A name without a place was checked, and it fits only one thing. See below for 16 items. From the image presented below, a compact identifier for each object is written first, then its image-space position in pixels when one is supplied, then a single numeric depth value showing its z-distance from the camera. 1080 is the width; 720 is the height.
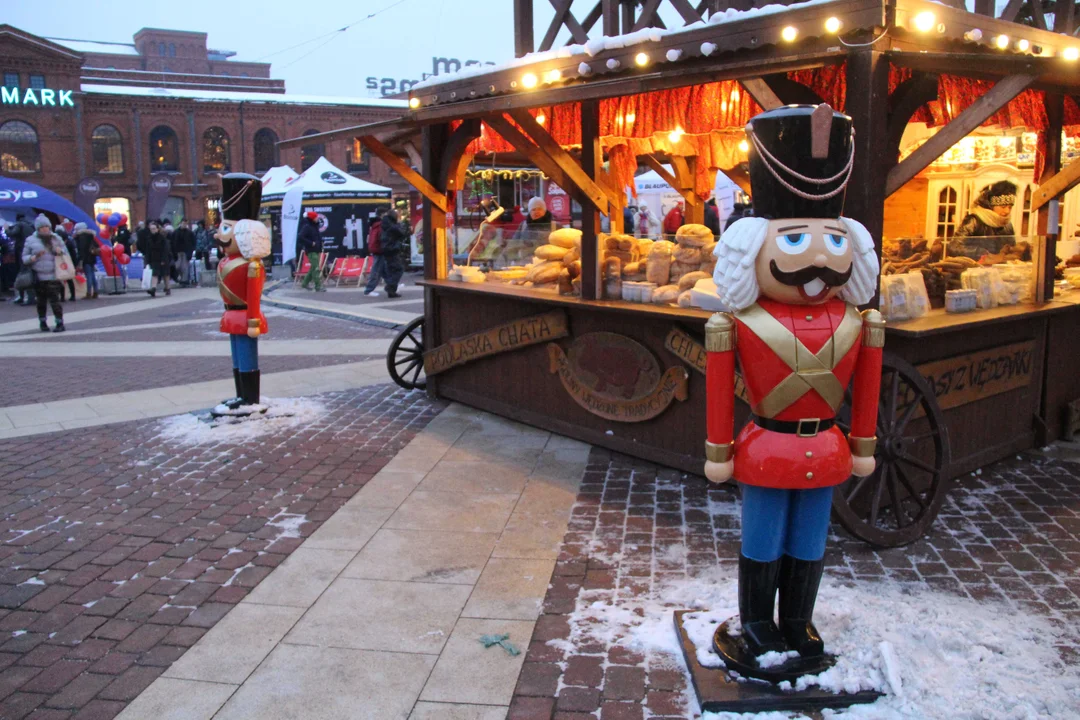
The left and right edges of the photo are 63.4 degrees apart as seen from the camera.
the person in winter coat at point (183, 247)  22.95
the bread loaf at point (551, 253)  8.12
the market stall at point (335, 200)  24.14
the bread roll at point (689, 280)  6.41
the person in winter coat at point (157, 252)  21.06
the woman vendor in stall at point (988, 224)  6.80
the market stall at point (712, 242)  4.66
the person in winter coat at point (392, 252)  18.11
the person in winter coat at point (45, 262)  14.15
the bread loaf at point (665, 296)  6.31
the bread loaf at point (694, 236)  6.74
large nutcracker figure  3.21
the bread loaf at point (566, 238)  8.33
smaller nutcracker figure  7.59
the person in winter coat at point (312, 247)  20.73
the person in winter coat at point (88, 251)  20.53
